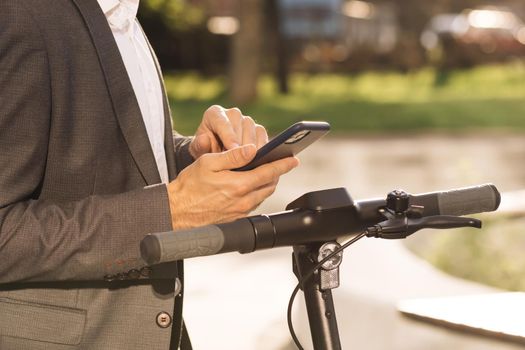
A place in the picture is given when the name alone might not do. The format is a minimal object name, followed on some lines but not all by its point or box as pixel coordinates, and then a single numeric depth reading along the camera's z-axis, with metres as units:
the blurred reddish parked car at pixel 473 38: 28.36
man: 1.70
